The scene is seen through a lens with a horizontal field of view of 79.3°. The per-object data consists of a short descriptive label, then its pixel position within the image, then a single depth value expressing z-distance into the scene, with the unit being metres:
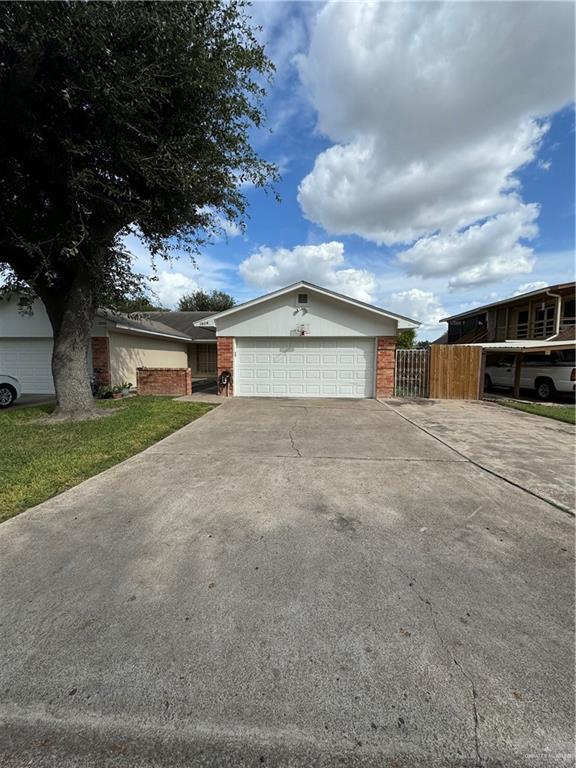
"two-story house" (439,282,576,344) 16.88
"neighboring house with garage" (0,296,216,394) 12.79
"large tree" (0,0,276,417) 5.49
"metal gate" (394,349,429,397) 12.59
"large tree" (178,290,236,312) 43.16
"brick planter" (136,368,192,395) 12.95
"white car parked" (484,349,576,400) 11.73
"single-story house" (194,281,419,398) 12.47
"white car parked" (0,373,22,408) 10.23
